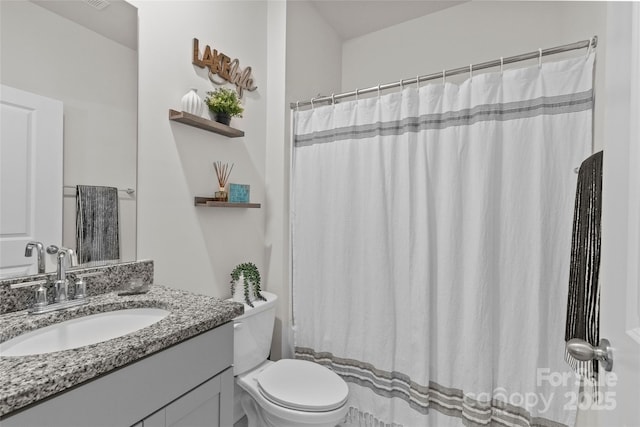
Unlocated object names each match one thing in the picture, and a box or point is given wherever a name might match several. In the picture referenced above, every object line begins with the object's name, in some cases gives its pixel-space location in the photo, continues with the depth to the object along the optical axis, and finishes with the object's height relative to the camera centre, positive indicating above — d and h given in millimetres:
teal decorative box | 1719 +86
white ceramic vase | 1469 +499
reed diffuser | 1671 +152
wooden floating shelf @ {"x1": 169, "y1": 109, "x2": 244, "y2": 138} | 1425 +412
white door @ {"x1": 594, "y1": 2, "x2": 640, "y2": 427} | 479 -7
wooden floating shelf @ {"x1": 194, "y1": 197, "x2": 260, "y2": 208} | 1572 +22
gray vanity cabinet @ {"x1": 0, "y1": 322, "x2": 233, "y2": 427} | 635 -464
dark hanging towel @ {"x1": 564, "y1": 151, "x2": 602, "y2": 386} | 793 -134
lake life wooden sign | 1581 +773
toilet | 1321 -840
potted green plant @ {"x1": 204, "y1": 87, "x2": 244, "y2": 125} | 1606 +545
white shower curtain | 1304 -163
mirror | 987 +448
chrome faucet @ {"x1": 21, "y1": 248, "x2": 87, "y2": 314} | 950 -281
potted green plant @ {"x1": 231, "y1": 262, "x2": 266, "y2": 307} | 1675 -419
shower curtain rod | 1226 +675
